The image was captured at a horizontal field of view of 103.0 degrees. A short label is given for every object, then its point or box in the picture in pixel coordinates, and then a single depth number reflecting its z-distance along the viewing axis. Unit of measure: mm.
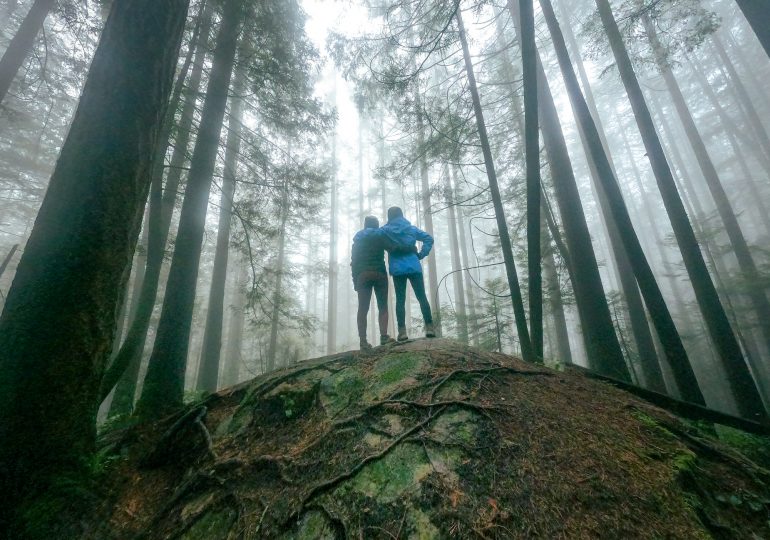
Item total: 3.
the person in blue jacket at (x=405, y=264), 5332
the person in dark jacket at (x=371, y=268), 5258
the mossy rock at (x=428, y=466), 1901
